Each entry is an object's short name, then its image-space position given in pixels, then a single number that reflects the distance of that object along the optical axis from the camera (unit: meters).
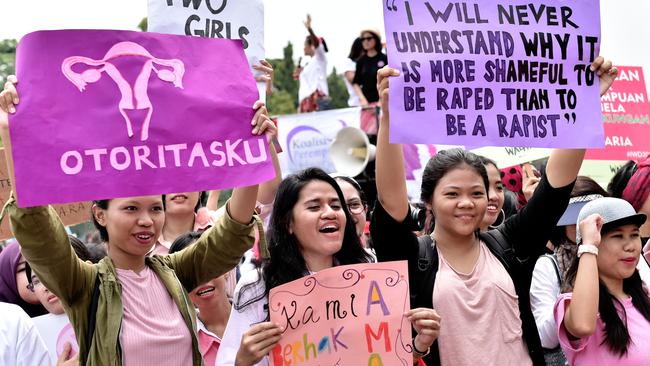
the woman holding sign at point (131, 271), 3.20
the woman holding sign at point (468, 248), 3.61
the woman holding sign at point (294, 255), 3.47
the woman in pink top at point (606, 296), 3.96
